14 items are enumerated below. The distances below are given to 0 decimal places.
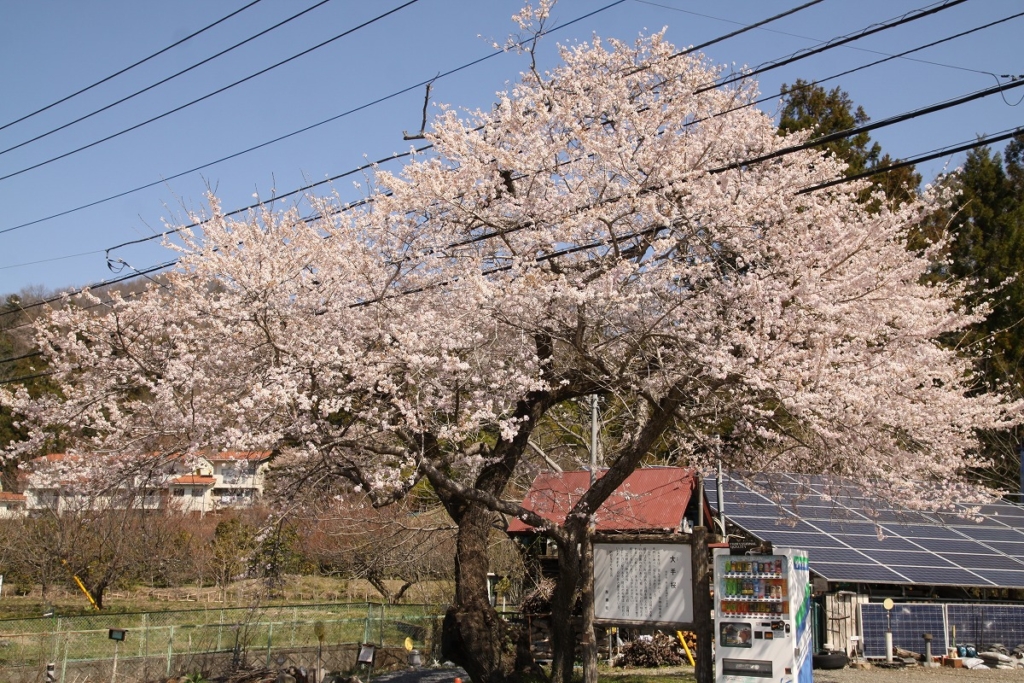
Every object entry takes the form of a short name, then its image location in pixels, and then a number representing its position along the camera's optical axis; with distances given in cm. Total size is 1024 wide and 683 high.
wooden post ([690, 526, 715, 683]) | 953
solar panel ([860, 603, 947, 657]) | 1444
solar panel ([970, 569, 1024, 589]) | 1474
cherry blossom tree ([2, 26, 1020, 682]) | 944
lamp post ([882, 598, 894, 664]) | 1410
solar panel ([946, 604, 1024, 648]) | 1487
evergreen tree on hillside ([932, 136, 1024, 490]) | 2728
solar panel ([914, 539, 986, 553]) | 1642
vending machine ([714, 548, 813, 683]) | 920
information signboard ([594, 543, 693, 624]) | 964
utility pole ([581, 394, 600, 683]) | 967
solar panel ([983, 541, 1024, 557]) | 1661
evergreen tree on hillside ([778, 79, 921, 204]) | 3002
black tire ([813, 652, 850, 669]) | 1295
